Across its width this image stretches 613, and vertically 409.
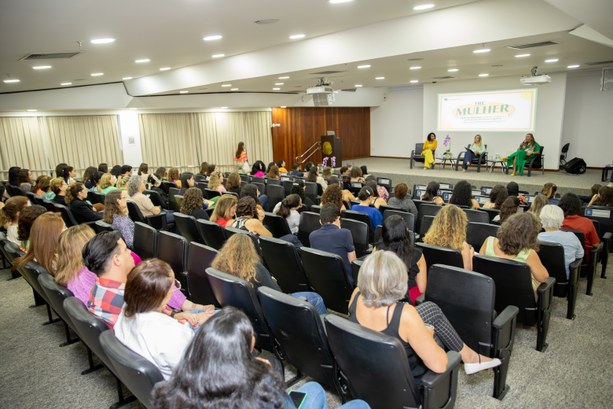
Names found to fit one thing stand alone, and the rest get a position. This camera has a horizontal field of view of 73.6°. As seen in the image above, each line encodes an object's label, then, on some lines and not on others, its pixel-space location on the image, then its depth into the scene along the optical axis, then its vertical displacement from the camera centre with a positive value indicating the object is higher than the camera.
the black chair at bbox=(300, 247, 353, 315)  3.30 -1.29
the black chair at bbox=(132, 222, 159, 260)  4.18 -1.16
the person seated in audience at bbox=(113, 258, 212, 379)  2.03 -0.97
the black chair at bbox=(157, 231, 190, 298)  3.83 -1.18
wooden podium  17.00 -1.12
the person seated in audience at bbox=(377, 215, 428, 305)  3.12 -0.99
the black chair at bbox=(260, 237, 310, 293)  3.75 -1.32
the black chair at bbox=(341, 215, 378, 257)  4.54 -1.25
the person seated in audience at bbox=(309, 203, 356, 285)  3.87 -1.07
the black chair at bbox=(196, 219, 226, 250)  4.39 -1.16
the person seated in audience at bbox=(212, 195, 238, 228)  4.69 -0.95
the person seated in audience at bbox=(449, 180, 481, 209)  6.05 -1.12
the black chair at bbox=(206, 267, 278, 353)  2.64 -1.14
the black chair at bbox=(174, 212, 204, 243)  5.02 -1.22
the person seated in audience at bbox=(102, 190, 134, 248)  4.75 -1.00
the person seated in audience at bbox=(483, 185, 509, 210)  5.85 -1.15
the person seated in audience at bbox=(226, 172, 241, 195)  7.52 -1.04
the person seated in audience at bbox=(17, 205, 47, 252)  4.01 -0.83
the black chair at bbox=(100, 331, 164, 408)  1.78 -1.02
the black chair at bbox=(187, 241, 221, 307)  3.37 -1.22
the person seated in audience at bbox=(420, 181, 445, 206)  6.63 -1.16
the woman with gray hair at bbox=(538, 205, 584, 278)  3.76 -1.11
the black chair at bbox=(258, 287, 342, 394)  2.26 -1.21
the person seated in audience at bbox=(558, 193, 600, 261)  4.37 -1.14
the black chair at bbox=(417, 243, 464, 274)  3.30 -1.11
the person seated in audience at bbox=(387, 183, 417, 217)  5.80 -1.13
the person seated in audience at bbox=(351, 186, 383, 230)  5.46 -1.16
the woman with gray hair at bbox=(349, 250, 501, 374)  2.05 -0.98
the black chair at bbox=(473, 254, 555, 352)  3.03 -1.31
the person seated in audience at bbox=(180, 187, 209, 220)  5.51 -1.02
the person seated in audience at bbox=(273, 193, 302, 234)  5.20 -1.09
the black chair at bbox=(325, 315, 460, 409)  1.88 -1.23
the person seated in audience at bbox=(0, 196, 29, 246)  4.81 -0.92
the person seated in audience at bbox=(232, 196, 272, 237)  4.36 -0.99
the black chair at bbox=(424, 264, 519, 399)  2.65 -1.28
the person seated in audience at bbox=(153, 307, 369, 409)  1.32 -0.80
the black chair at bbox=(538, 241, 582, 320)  3.60 -1.39
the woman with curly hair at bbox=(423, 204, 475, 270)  3.52 -0.97
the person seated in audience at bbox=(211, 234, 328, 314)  2.93 -0.96
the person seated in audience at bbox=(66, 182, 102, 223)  5.92 -1.05
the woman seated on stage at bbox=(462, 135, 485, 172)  14.46 -1.17
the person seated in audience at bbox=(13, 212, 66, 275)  3.42 -0.86
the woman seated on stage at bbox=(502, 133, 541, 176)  12.90 -1.12
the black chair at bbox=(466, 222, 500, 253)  4.29 -1.21
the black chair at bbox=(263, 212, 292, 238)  4.98 -1.22
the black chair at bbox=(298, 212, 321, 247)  4.84 -1.20
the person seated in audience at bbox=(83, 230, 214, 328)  2.60 -0.94
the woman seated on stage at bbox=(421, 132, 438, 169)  15.38 -1.14
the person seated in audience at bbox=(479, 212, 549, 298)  3.20 -0.98
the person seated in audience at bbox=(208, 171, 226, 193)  7.73 -1.05
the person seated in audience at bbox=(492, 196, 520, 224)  4.77 -1.05
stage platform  11.11 -1.86
